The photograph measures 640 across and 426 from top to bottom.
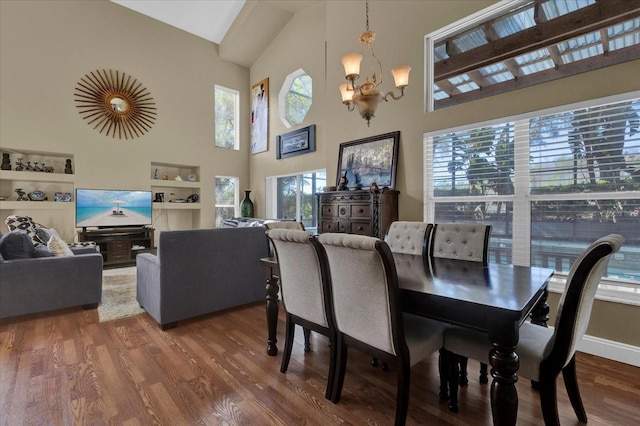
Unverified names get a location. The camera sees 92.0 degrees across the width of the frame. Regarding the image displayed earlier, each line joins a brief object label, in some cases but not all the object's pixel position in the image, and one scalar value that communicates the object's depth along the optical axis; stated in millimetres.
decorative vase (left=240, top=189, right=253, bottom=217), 6992
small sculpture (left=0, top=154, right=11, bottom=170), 4875
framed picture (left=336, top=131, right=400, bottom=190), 3926
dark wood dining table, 1262
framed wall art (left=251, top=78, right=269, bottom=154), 6871
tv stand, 5473
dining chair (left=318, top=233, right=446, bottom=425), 1443
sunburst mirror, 5531
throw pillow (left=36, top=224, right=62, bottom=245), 4073
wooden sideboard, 3670
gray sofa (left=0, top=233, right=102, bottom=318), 2961
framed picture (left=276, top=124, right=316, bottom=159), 5676
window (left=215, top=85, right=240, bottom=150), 7180
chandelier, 2373
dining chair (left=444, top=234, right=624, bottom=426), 1274
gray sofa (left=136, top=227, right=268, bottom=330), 2832
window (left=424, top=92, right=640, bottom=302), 2408
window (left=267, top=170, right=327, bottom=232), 5828
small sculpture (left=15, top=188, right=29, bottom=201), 5009
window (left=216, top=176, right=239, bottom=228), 7180
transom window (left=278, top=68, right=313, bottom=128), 5992
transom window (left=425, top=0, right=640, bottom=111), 2479
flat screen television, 5434
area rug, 3242
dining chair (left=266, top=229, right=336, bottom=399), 1785
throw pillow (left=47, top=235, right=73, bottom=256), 3364
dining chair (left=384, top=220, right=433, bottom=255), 2605
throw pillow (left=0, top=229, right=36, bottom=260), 3000
